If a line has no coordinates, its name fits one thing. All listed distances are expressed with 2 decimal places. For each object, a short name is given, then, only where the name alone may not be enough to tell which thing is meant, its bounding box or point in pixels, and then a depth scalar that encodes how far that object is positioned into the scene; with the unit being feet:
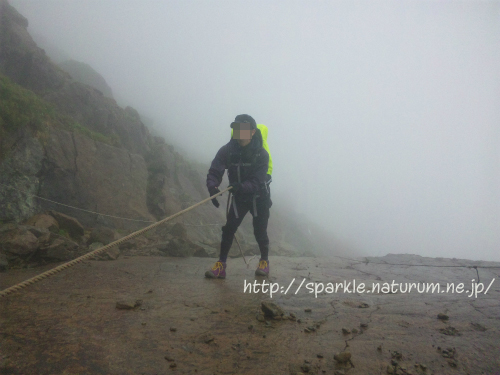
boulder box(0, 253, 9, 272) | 11.78
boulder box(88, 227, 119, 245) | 18.65
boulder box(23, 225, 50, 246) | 13.66
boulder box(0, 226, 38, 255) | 12.35
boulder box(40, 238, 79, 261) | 13.50
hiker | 13.24
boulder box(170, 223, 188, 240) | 24.69
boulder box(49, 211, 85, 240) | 18.97
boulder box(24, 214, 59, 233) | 17.44
